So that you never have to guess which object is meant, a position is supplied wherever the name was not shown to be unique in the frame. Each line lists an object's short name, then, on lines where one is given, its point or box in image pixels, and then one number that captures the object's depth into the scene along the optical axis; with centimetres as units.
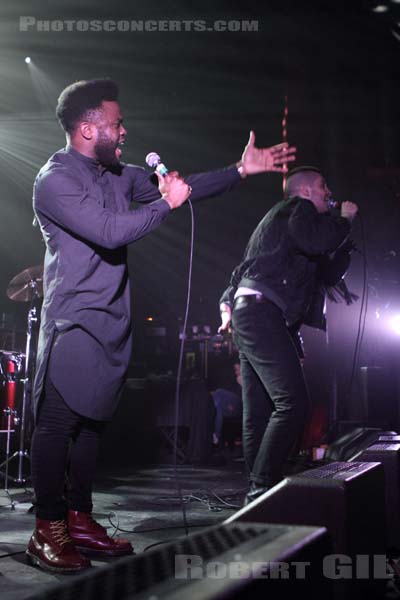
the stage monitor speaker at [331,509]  164
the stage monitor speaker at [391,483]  264
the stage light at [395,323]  563
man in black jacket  297
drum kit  574
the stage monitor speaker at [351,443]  423
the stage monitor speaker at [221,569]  86
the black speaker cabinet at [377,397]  529
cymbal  580
